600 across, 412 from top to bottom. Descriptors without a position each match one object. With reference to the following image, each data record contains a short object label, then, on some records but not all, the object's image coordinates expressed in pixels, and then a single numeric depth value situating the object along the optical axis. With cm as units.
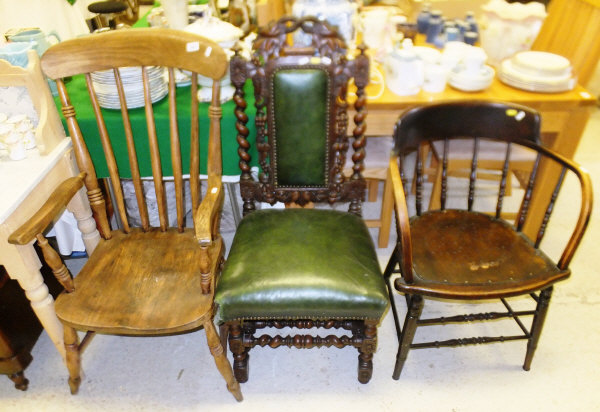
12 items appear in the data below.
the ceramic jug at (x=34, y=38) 170
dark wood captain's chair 135
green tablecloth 164
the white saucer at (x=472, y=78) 179
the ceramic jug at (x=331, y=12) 175
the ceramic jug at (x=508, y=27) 192
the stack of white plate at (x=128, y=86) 160
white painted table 131
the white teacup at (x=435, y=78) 178
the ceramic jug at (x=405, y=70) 173
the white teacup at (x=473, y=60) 176
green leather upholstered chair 133
